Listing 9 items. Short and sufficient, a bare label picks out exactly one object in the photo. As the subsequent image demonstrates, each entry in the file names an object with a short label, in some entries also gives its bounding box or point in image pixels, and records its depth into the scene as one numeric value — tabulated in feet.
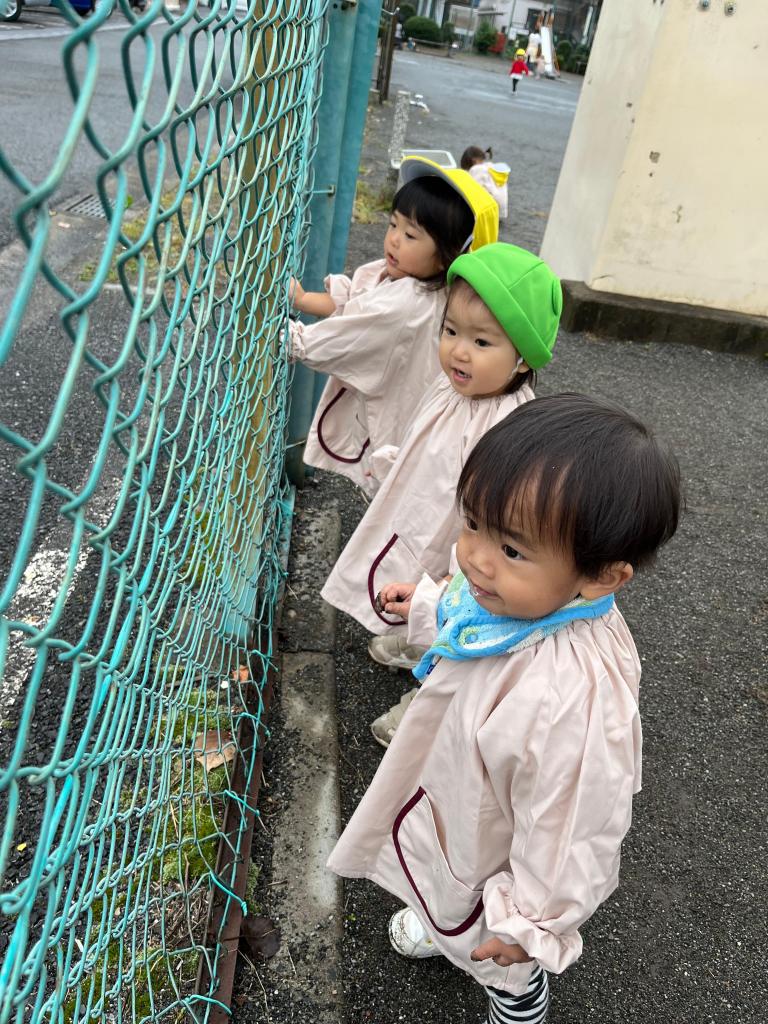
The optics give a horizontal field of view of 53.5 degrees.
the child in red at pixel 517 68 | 65.10
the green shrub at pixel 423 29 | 108.37
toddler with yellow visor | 6.85
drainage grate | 17.85
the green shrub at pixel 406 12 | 116.26
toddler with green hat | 5.51
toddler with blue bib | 3.81
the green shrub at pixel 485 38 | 123.24
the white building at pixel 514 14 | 143.60
